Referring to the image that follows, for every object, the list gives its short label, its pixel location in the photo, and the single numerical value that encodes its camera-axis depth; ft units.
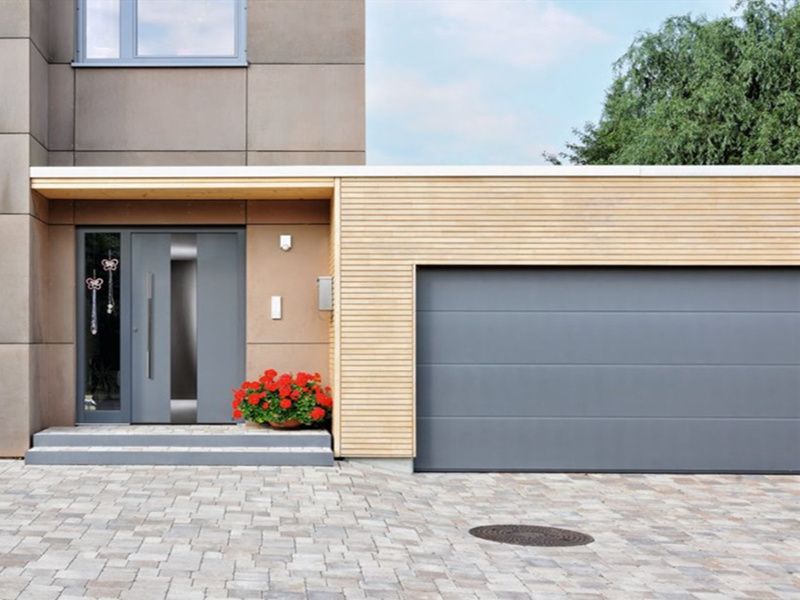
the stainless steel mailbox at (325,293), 38.99
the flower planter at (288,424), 40.16
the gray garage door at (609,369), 38.83
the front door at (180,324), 42.09
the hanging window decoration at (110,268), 42.01
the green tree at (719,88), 84.02
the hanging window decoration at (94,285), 41.88
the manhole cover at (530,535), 26.89
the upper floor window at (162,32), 41.88
